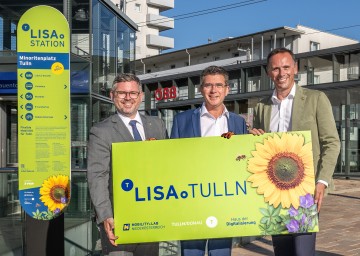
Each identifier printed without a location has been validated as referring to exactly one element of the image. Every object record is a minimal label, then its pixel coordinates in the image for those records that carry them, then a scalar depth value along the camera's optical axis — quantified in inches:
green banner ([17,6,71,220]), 173.8
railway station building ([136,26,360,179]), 951.0
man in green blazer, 133.4
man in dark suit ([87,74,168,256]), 127.1
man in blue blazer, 144.1
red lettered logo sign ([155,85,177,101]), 1427.2
